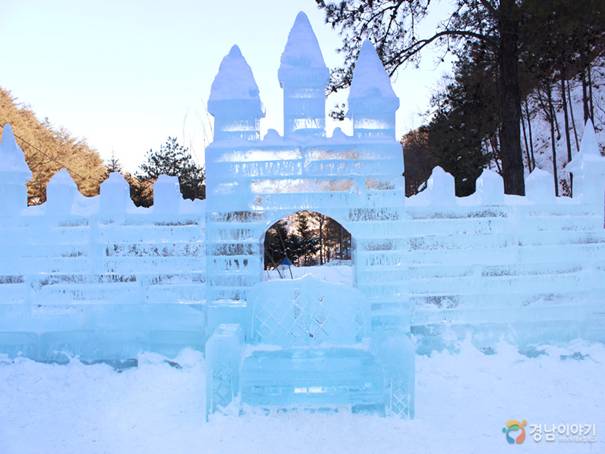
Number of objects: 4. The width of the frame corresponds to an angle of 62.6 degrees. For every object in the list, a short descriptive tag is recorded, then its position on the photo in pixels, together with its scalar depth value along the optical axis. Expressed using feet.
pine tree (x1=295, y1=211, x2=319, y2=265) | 59.98
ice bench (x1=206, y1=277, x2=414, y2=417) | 12.79
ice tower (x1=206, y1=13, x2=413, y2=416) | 15.39
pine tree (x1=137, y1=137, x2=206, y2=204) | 61.05
